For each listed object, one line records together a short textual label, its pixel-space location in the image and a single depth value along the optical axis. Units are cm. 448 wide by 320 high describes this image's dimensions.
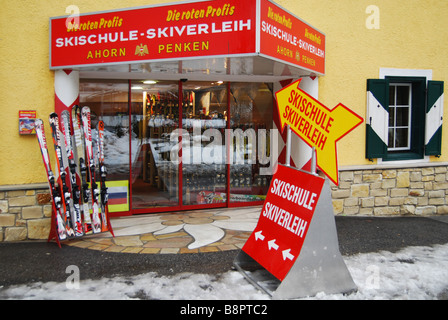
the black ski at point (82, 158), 486
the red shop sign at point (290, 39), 456
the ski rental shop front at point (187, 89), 469
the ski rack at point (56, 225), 474
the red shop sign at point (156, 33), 455
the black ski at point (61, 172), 466
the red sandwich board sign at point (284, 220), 345
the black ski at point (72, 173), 473
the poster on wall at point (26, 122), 493
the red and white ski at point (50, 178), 465
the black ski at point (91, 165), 488
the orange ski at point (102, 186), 507
